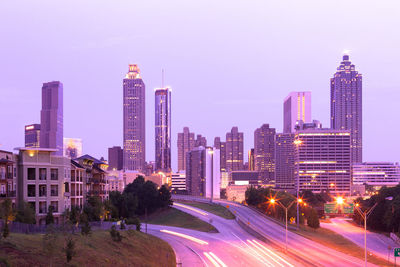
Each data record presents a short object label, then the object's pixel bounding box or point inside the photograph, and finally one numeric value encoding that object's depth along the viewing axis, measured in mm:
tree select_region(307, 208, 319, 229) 116519
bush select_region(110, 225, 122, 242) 59312
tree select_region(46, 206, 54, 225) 64125
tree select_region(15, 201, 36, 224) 60481
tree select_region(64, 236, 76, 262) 39156
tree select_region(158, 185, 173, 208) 135625
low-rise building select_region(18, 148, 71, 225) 72025
